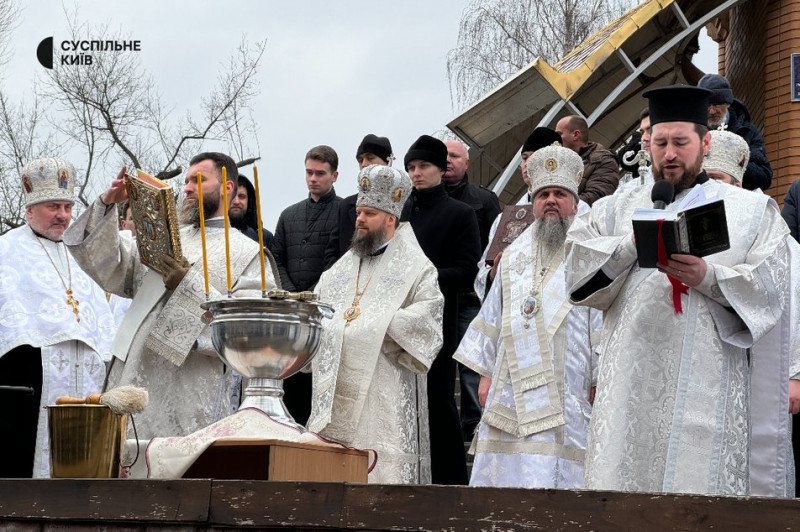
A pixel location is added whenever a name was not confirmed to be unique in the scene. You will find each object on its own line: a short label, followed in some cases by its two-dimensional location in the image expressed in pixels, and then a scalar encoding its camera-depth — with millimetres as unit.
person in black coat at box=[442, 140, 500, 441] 14314
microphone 8360
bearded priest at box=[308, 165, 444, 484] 11722
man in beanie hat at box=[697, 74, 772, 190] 12820
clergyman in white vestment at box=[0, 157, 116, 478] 12224
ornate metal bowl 7776
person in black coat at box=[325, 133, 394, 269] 13859
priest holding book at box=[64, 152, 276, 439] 10660
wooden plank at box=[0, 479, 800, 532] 5584
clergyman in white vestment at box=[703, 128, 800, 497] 8681
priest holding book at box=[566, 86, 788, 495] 8225
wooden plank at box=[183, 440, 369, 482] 7069
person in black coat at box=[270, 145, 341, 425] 14314
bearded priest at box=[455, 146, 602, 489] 11045
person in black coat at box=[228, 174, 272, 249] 14571
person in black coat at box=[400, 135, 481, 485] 12808
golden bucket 7198
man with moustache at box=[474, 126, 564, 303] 12785
